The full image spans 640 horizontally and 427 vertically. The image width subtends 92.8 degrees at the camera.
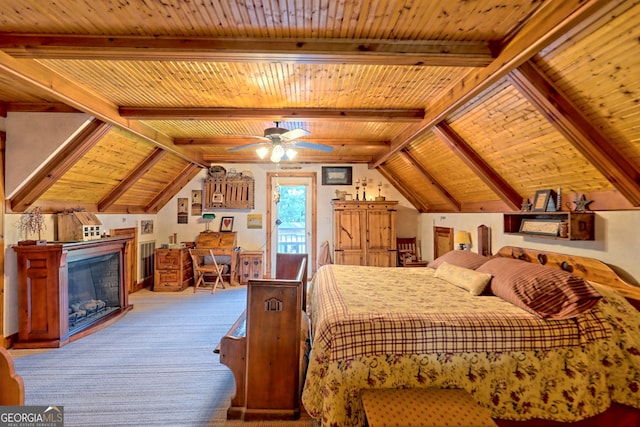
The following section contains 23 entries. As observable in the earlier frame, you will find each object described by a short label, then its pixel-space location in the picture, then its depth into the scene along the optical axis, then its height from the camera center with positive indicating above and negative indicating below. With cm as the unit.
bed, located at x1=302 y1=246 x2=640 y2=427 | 188 -90
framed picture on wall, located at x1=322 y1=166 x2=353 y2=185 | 625 +81
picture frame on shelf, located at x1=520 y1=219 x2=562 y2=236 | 278 -13
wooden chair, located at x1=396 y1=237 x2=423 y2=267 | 594 -69
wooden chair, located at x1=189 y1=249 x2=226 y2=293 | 571 -100
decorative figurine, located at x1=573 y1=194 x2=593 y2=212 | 257 +8
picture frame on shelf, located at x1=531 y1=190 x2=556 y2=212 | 288 +12
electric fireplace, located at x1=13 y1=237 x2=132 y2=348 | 325 -88
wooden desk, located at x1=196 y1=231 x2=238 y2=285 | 588 -58
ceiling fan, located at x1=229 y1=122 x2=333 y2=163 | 320 +82
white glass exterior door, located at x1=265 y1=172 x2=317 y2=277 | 630 -2
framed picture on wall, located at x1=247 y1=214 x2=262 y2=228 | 632 -16
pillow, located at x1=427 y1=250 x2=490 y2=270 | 327 -51
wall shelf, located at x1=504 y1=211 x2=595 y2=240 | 249 -11
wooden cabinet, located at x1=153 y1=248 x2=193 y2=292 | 566 -102
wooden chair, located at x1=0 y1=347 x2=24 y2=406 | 131 -74
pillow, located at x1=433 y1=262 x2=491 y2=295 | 268 -61
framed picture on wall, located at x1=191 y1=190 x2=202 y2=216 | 629 +28
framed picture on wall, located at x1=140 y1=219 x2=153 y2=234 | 576 -20
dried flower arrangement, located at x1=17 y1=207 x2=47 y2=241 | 336 -7
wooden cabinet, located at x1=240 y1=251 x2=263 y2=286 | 603 -99
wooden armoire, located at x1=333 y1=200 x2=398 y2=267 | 554 -34
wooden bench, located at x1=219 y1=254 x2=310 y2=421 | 214 -96
